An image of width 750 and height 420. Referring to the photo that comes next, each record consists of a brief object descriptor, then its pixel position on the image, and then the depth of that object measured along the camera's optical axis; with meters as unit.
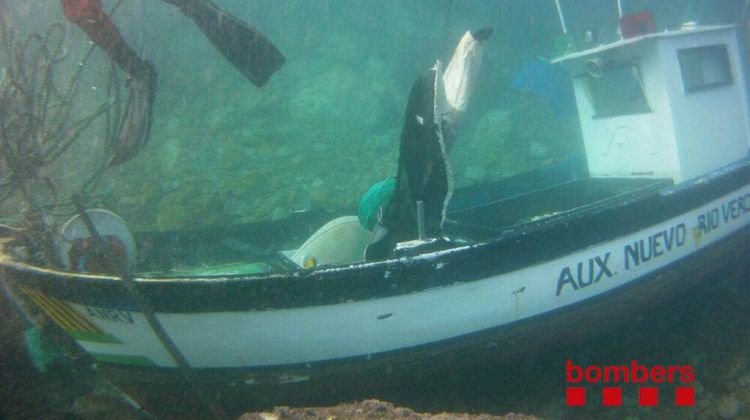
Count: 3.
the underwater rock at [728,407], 3.13
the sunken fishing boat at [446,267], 2.86
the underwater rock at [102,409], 3.48
